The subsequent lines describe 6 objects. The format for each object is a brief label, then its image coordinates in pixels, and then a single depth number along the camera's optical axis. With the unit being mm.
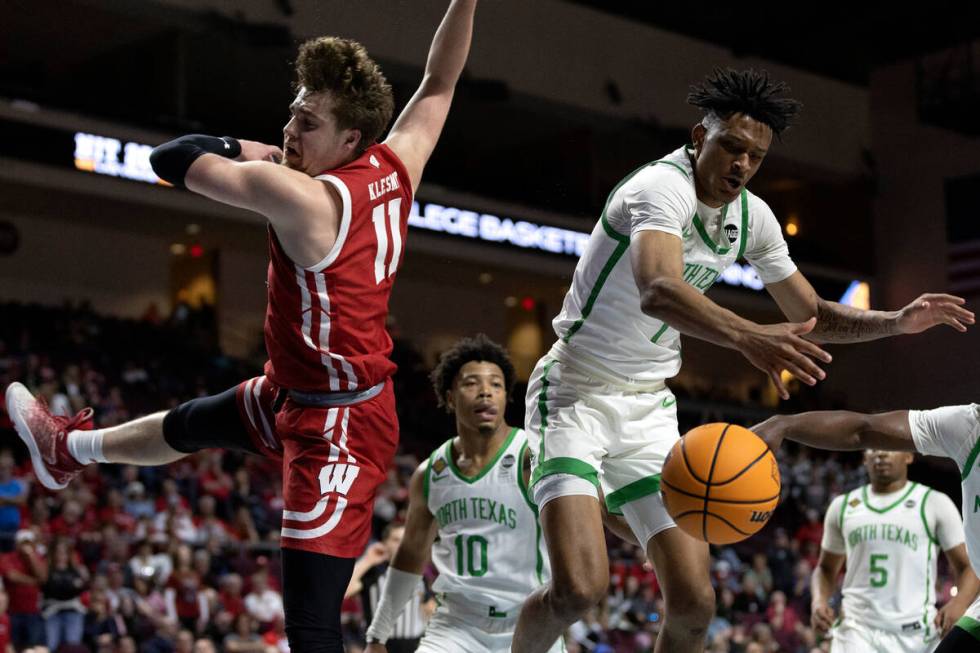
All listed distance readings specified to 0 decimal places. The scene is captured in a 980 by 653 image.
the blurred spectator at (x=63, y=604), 9273
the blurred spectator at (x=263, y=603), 10477
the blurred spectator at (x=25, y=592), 9164
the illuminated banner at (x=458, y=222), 16406
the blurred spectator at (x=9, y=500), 10023
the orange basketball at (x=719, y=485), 4094
